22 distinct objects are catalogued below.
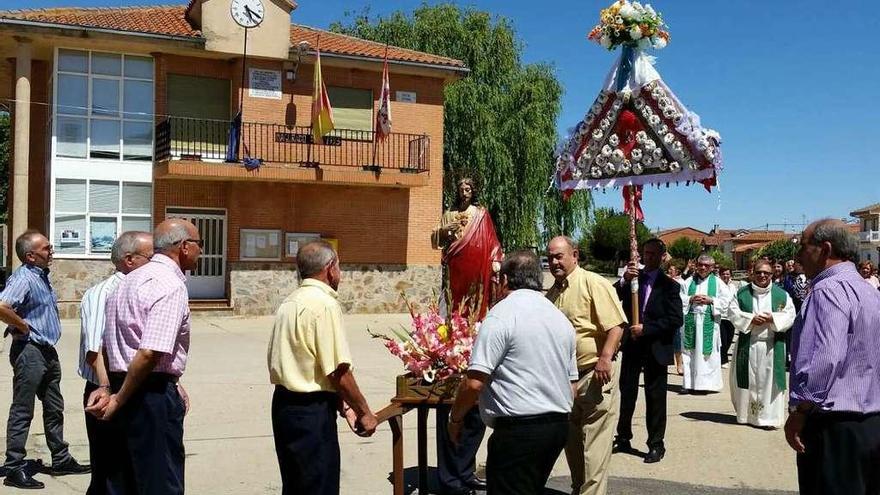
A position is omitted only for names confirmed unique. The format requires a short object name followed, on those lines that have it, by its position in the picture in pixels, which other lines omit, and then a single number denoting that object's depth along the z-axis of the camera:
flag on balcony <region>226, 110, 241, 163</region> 21.34
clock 22.11
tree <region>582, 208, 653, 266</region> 55.42
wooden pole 7.09
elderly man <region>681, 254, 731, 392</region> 11.46
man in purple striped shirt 4.02
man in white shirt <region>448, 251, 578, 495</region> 4.10
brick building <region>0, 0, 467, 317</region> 21.05
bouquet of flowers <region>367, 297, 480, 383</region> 5.30
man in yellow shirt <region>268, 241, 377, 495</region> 4.34
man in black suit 7.44
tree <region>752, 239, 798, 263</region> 46.28
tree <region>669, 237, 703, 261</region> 50.73
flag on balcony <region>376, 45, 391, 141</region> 21.98
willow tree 29.47
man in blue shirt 6.24
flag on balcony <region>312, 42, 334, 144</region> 21.39
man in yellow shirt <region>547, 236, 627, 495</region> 5.73
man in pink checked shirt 4.30
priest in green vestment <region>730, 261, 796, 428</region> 9.08
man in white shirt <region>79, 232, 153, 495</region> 4.71
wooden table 5.22
